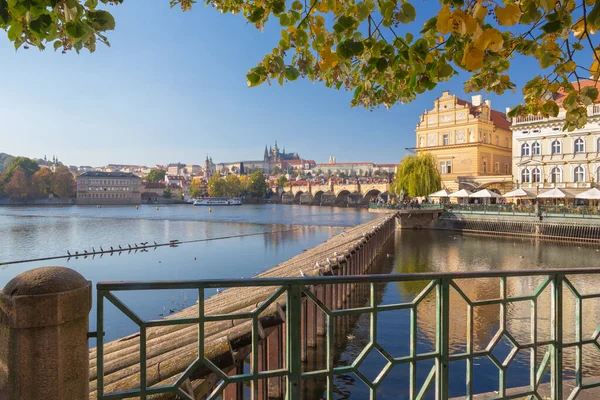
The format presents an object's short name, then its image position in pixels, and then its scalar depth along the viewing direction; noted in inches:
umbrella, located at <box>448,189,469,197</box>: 1662.2
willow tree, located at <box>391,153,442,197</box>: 1879.3
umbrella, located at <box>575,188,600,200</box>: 1248.3
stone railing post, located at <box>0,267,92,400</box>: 78.3
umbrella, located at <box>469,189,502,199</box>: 1592.0
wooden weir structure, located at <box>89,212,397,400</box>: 186.7
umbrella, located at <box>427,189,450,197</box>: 1703.5
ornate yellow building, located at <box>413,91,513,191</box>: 1955.0
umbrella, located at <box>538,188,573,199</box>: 1363.2
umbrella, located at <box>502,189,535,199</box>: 1478.8
